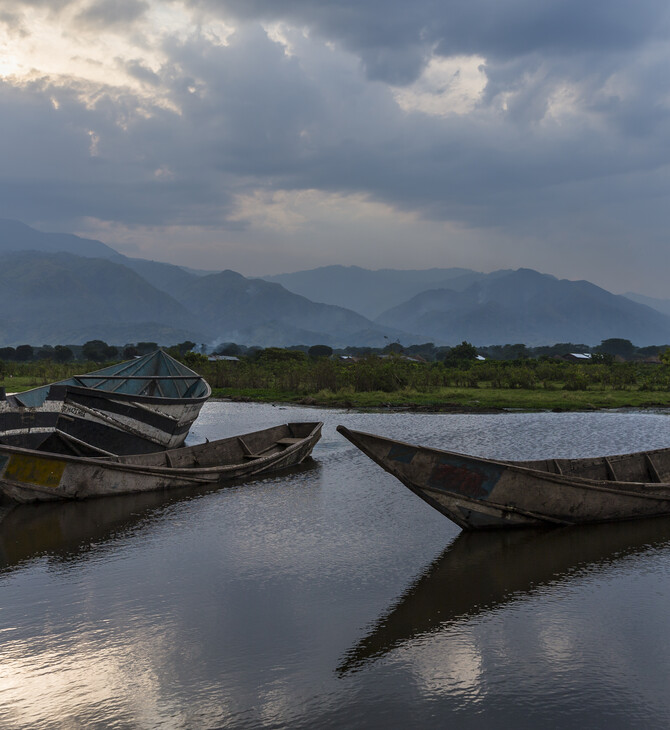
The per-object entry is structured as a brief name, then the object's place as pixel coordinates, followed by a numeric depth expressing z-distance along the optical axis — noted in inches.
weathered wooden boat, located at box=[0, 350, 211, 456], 713.0
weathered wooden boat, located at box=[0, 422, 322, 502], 639.8
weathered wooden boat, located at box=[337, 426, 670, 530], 524.1
